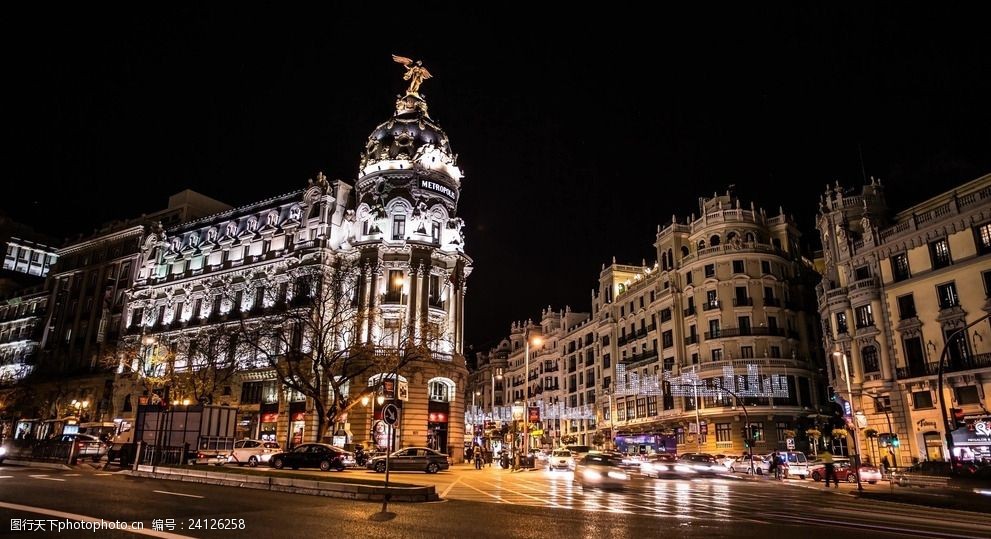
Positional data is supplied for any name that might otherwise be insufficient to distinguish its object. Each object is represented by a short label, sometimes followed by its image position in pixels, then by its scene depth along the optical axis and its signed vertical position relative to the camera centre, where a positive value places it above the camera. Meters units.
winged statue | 60.84 +35.41
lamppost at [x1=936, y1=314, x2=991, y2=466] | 24.89 +0.39
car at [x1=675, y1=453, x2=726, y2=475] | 37.28 -1.85
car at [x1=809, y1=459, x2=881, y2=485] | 31.70 -1.99
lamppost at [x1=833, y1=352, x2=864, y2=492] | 36.51 +4.10
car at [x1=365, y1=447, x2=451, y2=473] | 34.56 -1.60
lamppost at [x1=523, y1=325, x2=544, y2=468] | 40.72 +0.58
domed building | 49.06 +12.40
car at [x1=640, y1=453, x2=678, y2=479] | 36.88 -1.98
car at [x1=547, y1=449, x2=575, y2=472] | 44.66 -2.07
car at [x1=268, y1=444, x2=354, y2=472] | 32.56 -1.34
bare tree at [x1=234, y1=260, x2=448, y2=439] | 40.47 +7.56
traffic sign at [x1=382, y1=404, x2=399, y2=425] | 15.47 +0.46
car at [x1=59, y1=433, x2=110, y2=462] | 36.37 -0.98
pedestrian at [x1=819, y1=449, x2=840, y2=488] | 27.92 -1.40
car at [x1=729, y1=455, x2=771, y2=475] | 41.91 -2.20
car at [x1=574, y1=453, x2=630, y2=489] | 23.77 -1.51
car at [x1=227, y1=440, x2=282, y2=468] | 35.69 -1.26
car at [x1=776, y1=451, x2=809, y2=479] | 37.88 -1.85
